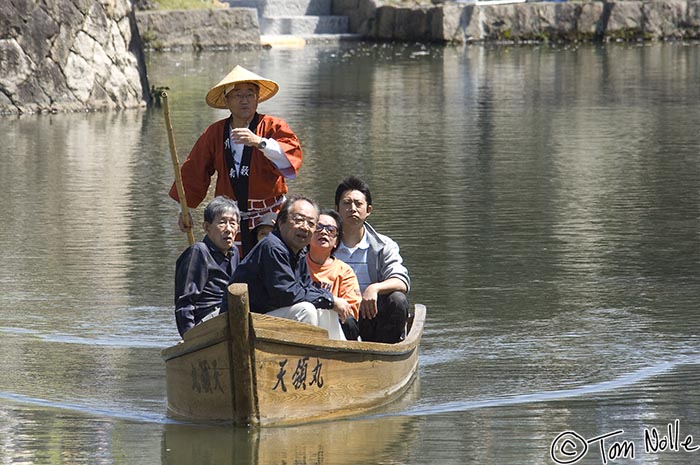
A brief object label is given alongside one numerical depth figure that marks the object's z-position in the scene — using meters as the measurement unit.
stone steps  83.12
